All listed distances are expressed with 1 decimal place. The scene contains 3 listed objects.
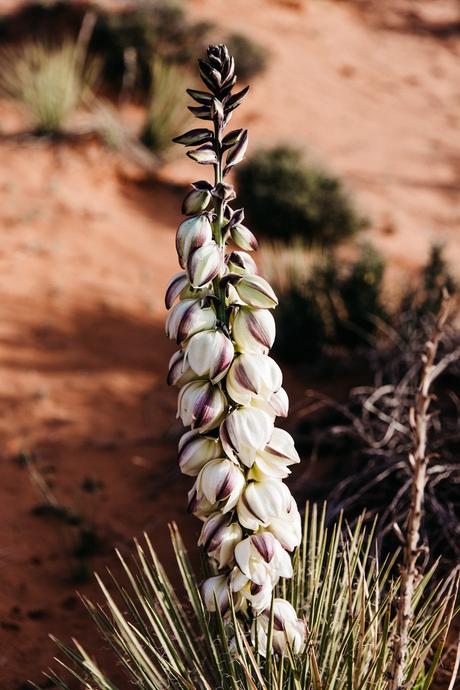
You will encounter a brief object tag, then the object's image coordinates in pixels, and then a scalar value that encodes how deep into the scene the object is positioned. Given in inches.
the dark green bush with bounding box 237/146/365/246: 217.0
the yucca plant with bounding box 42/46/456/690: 47.0
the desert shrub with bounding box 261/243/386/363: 156.6
